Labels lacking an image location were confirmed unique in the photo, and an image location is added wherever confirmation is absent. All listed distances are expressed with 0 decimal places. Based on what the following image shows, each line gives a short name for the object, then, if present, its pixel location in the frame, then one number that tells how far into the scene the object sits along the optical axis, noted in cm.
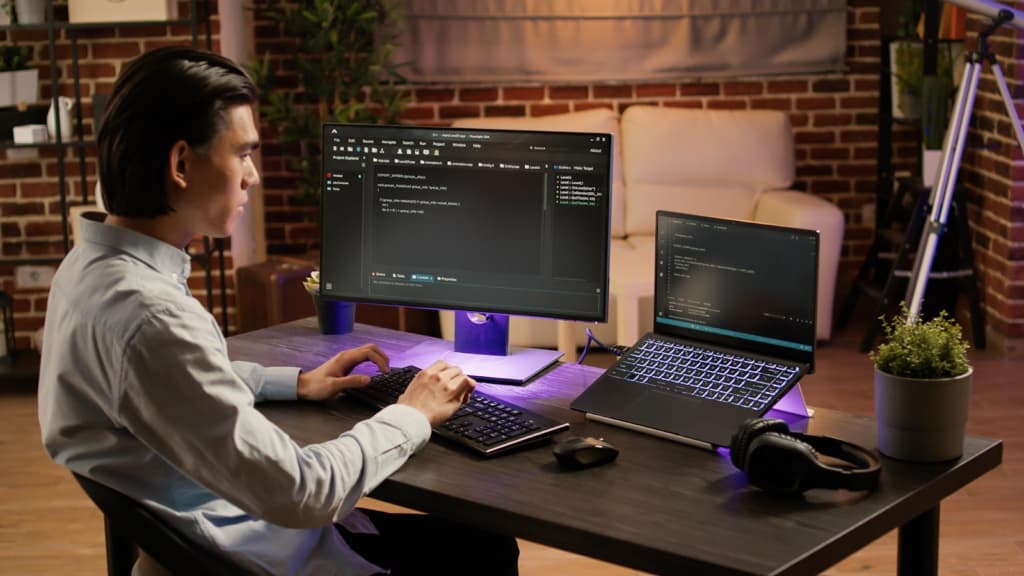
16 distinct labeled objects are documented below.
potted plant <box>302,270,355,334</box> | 279
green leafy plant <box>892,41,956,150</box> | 518
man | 167
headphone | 183
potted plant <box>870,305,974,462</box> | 193
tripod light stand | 441
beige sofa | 548
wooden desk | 171
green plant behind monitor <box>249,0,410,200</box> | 515
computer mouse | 199
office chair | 174
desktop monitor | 247
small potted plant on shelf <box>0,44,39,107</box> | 490
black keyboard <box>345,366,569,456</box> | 209
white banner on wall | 575
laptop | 216
